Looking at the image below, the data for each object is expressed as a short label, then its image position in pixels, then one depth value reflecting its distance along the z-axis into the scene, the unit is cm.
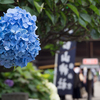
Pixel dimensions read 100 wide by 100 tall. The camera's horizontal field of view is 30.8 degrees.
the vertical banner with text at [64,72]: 584
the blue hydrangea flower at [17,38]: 104
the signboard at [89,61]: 712
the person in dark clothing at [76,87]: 819
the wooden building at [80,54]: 798
